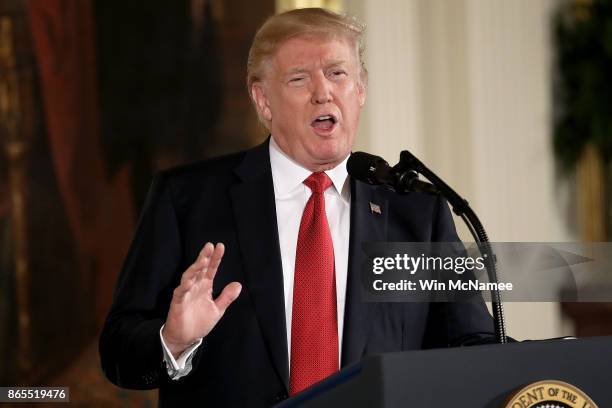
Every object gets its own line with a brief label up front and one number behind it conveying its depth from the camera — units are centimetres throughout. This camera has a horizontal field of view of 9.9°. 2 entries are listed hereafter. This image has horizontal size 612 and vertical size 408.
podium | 479
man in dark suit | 538
